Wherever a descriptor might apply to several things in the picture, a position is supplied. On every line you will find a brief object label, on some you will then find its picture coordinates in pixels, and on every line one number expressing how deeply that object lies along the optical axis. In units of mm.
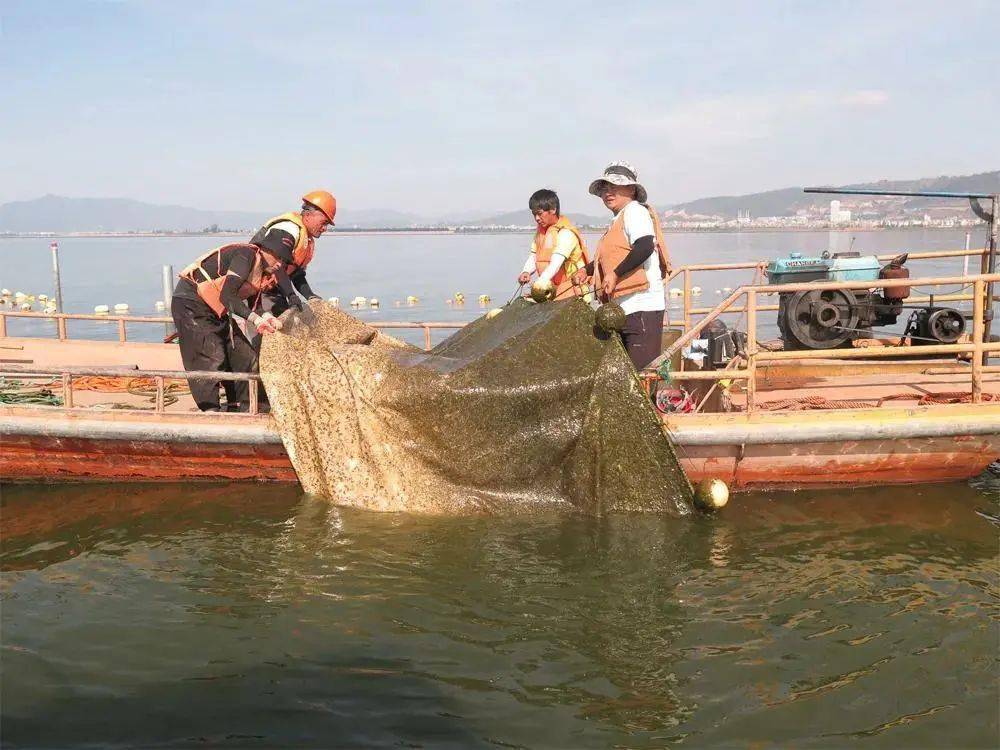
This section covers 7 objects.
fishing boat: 6793
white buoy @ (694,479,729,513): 6348
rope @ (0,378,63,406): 8328
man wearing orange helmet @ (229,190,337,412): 7195
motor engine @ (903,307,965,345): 9250
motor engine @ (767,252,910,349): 9102
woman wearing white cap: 6477
